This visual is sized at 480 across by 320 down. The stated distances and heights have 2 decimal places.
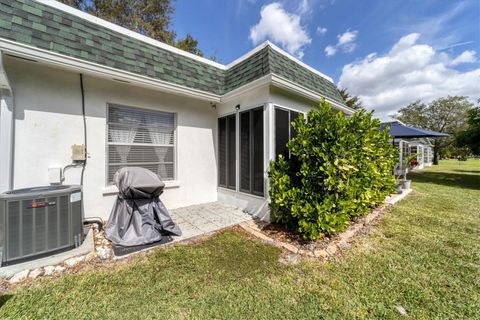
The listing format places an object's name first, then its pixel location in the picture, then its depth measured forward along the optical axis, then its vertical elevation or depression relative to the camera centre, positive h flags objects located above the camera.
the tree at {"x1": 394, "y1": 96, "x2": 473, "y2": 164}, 22.48 +5.61
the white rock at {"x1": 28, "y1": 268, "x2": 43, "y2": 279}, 2.46 -1.47
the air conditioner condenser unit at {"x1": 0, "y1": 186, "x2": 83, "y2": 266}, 2.55 -0.87
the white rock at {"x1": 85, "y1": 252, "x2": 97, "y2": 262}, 2.84 -1.44
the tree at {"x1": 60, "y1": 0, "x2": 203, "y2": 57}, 11.01 +8.97
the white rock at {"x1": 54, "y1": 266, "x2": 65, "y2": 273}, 2.58 -1.48
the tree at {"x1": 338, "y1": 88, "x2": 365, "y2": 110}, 20.22 +6.68
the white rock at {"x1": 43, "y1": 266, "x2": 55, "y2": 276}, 2.53 -1.47
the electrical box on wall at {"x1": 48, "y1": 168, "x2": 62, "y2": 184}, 3.59 -0.27
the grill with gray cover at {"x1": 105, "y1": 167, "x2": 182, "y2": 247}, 3.34 -0.96
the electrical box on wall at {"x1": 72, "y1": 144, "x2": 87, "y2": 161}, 3.78 +0.18
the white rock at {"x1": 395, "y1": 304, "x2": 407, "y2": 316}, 1.97 -1.57
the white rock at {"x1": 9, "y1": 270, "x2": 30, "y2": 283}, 2.38 -1.47
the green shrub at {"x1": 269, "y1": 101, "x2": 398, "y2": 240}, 3.49 -0.28
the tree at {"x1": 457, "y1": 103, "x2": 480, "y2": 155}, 10.06 +1.43
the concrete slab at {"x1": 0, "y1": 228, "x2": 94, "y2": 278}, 2.48 -1.41
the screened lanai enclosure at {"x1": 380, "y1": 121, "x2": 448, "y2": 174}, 8.67 +1.29
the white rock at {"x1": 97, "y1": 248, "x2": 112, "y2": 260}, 2.92 -1.45
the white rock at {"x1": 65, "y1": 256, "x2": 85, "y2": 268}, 2.71 -1.44
